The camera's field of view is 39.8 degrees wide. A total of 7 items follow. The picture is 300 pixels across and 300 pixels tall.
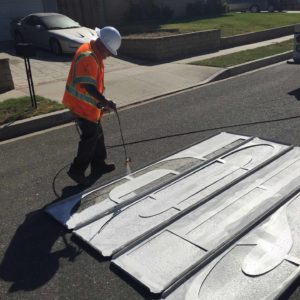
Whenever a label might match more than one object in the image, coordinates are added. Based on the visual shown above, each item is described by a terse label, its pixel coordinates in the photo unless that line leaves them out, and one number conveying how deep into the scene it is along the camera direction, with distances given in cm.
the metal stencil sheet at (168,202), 422
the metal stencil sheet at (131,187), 474
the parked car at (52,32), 1479
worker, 503
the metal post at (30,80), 892
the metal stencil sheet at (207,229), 366
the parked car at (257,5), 3591
